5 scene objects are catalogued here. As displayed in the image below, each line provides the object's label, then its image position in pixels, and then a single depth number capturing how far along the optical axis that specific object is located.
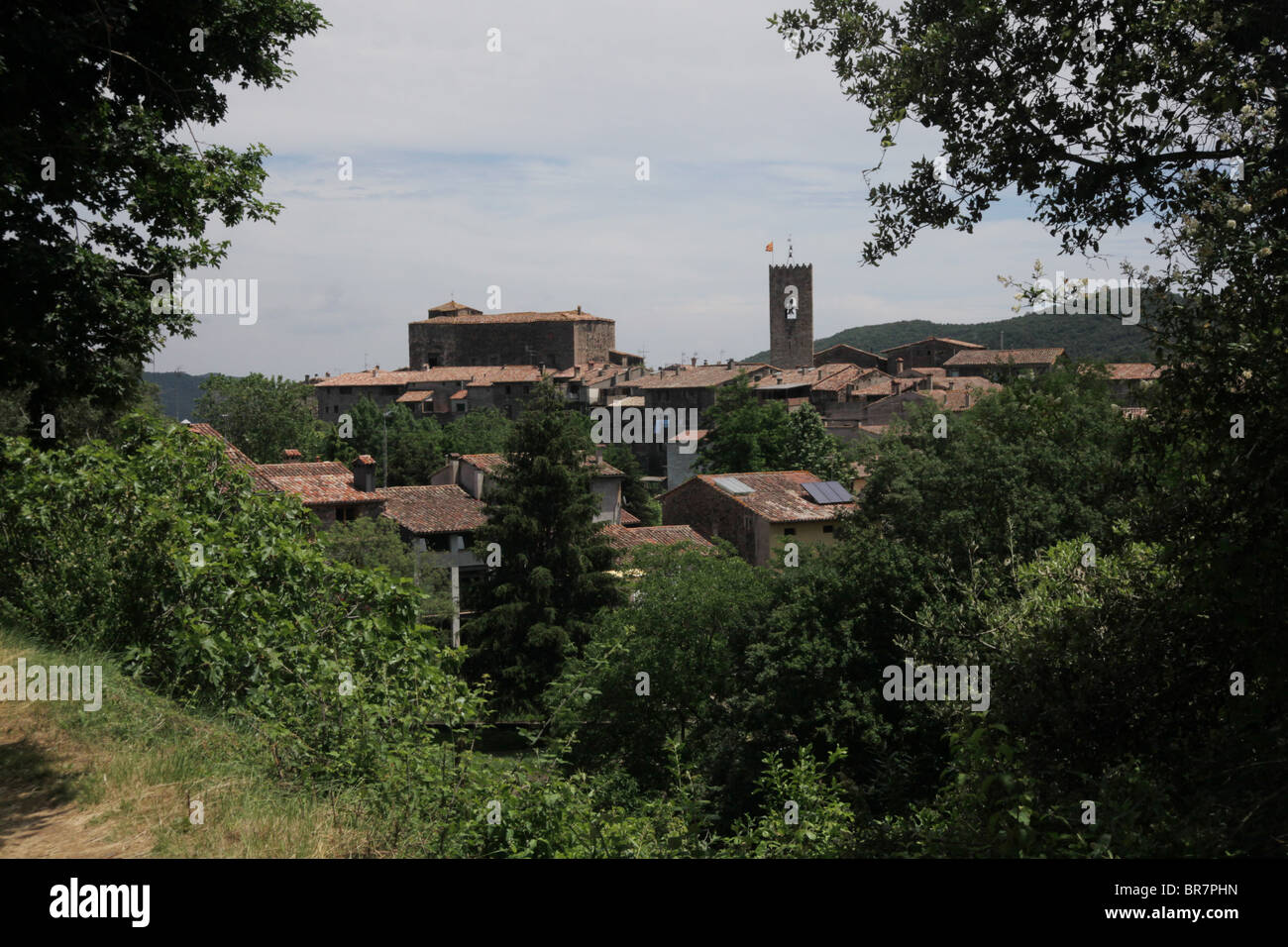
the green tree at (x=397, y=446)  66.62
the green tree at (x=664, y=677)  23.81
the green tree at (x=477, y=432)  75.44
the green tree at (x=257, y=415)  63.97
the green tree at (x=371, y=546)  36.81
